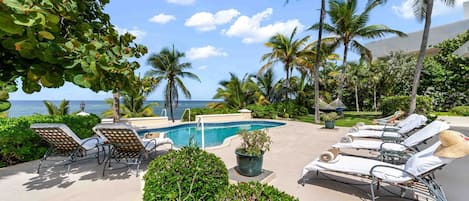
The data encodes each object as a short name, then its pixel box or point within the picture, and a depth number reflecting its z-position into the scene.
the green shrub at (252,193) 1.74
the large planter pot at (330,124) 10.39
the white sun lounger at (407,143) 4.56
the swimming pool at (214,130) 10.20
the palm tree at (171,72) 15.37
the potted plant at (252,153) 3.94
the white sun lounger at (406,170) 2.89
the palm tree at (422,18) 10.72
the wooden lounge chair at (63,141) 4.52
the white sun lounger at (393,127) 6.74
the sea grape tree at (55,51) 0.87
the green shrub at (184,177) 2.40
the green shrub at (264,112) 15.99
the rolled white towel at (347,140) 5.56
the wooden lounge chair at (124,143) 4.39
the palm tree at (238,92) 17.41
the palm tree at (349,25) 14.45
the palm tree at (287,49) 15.93
